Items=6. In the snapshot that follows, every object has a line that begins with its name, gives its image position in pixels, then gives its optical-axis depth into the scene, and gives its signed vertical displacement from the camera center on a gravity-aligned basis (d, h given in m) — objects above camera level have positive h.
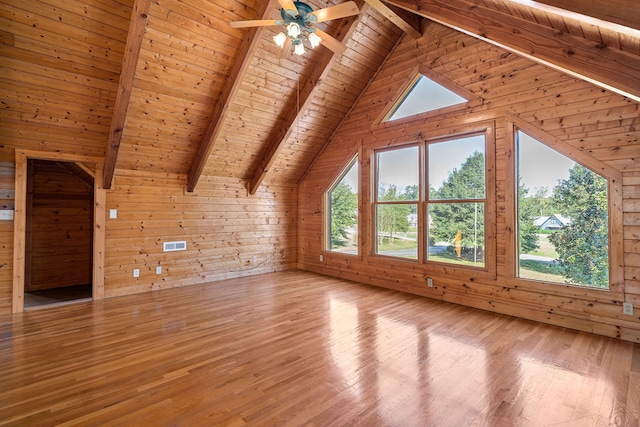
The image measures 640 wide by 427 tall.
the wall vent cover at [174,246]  5.44 -0.56
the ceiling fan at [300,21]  2.73 +1.83
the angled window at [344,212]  6.13 +0.07
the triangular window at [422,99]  4.65 +1.88
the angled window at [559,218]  3.43 -0.04
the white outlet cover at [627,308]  3.18 -0.99
